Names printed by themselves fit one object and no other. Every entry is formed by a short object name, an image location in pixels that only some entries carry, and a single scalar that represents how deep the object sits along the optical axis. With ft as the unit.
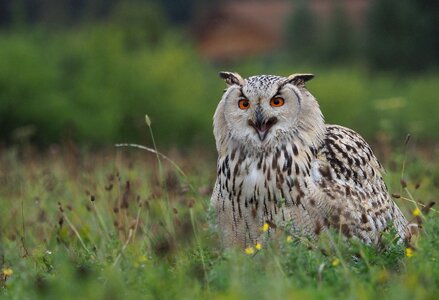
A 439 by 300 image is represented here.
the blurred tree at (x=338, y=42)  261.65
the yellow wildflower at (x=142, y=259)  26.50
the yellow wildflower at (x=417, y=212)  27.48
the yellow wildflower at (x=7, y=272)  28.19
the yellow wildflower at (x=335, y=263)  25.72
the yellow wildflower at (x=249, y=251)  27.76
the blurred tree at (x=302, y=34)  275.59
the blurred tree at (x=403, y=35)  232.80
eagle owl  32.37
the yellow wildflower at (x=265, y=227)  28.96
